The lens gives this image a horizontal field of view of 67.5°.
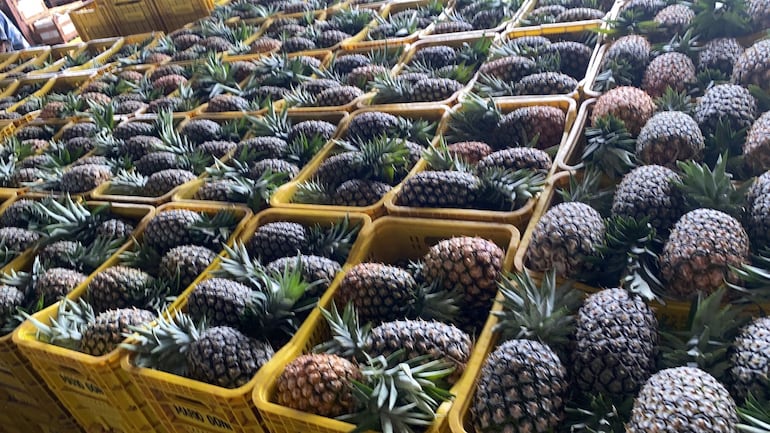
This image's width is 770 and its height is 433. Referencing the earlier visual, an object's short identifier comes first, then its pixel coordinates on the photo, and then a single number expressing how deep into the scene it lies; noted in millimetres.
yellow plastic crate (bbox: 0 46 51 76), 5344
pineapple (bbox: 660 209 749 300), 1423
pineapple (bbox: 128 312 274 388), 1618
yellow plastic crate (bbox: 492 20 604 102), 2927
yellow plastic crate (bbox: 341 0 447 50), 3506
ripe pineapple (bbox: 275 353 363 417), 1437
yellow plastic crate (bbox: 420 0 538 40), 3301
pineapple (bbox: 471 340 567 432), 1263
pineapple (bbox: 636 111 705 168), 1838
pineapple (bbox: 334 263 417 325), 1738
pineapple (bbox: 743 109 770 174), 1723
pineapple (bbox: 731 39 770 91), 2053
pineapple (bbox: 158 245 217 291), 2115
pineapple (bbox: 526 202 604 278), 1574
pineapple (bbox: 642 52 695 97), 2287
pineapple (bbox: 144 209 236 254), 2270
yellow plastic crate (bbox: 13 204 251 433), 1776
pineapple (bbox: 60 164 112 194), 2850
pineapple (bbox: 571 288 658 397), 1296
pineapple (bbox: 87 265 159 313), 2088
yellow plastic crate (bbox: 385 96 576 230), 1901
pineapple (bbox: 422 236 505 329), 1736
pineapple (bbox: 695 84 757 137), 1933
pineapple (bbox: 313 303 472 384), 1513
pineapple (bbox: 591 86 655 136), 2090
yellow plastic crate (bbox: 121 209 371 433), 1534
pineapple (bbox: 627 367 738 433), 1104
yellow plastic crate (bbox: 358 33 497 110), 2732
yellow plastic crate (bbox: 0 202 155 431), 2080
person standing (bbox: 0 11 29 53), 6699
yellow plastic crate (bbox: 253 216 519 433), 1405
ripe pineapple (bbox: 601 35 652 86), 2451
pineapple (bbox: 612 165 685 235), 1642
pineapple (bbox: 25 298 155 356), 1850
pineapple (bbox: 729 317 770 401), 1180
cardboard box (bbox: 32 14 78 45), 7461
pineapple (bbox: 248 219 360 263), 2064
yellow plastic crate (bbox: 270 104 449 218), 2150
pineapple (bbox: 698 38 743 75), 2309
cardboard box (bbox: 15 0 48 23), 7910
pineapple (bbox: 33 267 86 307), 2229
